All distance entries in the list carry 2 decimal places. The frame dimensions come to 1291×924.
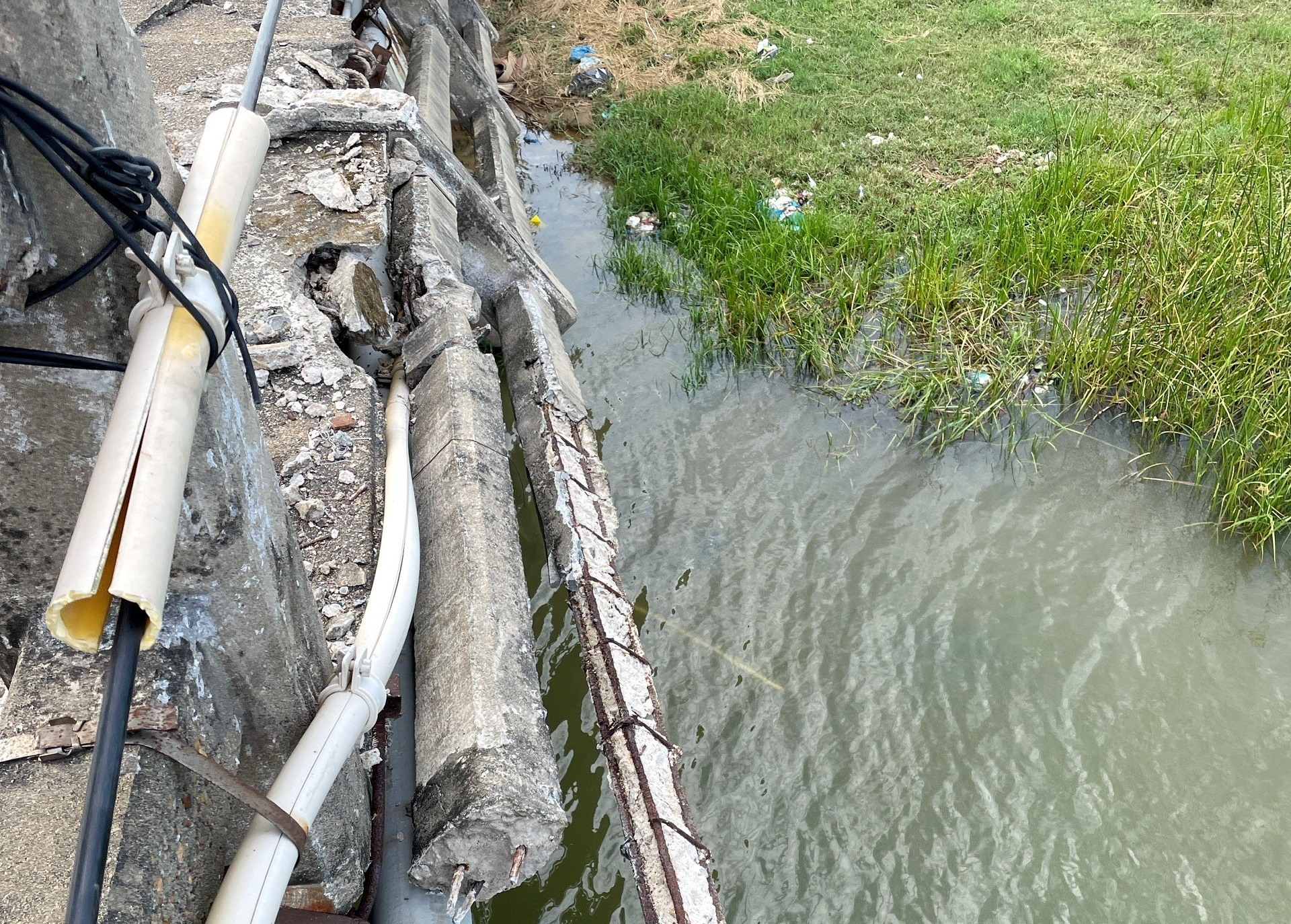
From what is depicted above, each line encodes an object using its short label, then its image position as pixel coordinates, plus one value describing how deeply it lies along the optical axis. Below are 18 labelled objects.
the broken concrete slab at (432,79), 5.56
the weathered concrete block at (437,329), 3.20
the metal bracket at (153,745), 1.33
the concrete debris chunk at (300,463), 2.64
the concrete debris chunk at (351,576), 2.41
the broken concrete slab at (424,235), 3.59
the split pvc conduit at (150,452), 0.95
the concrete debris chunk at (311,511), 2.55
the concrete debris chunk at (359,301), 3.24
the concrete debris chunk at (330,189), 3.59
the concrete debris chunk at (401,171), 3.93
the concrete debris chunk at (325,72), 4.68
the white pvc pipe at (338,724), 1.43
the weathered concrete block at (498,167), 5.55
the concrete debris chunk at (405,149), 4.04
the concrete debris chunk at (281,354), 2.92
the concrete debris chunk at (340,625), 2.28
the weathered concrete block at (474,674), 2.00
